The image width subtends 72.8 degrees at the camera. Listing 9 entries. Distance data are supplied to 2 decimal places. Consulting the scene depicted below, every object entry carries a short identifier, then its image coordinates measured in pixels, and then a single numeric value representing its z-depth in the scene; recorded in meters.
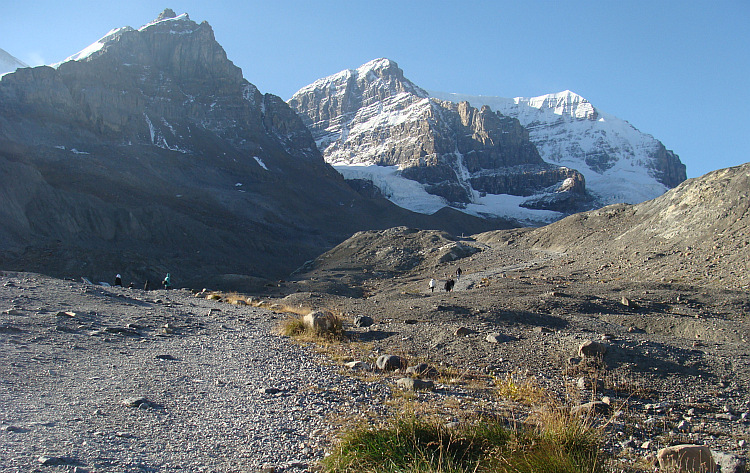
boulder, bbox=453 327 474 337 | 10.50
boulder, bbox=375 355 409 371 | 8.21
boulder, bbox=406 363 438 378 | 7.83
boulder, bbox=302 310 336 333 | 11.66
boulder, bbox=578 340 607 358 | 8.42
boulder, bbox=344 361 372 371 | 8.17
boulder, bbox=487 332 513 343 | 9.85
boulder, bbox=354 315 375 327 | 13.53
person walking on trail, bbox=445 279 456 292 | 29.52
